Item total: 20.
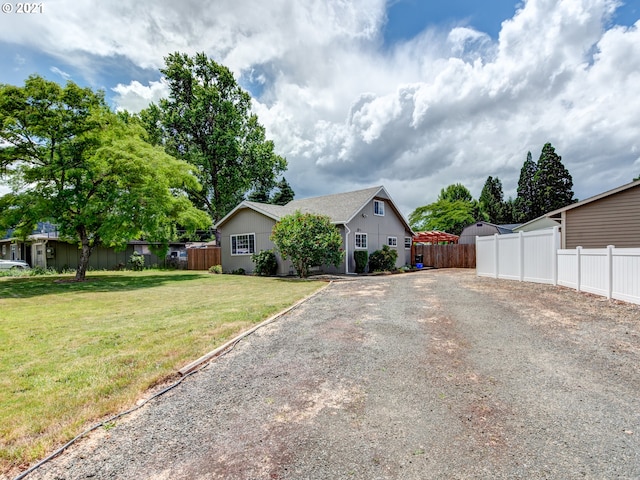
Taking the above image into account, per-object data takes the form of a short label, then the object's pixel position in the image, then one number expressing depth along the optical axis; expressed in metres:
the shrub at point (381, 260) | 19.84
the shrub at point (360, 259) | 18.78
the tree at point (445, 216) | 41.44
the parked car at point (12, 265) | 22.94
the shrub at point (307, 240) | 15.72
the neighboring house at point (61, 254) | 24.33
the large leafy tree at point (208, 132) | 31.09
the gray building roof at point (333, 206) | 18.81
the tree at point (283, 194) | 40.56
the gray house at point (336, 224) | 18.80
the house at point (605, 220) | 11.89
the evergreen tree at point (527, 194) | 41.09
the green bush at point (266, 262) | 18.41
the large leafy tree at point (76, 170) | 14.58
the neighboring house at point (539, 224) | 26.44
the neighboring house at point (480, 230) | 31.76
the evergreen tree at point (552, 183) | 38.59
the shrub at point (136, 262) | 26.48
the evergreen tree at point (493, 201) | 45.70
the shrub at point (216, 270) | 21.66
